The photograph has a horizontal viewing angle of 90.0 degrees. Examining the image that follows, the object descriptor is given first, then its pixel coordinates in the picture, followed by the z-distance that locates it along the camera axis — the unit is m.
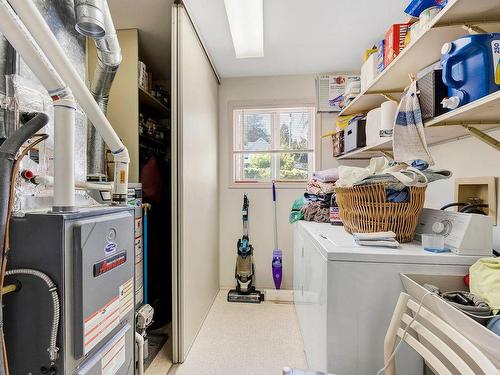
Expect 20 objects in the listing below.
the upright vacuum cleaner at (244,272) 2.73
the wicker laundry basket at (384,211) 1.18
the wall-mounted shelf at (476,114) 0.85
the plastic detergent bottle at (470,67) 0.86
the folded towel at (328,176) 2.15
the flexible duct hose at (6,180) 0.62
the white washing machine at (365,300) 0.98
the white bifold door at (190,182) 1.75
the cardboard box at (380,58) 1.62
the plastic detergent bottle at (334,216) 1.83
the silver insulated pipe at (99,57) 1.19
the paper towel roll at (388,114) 1.59
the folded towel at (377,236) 1.10
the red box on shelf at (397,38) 1.45
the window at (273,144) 3.01
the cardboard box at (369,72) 1.75
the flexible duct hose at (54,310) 0.69
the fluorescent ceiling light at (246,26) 1.73
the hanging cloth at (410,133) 1.20
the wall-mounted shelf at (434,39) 0.94
